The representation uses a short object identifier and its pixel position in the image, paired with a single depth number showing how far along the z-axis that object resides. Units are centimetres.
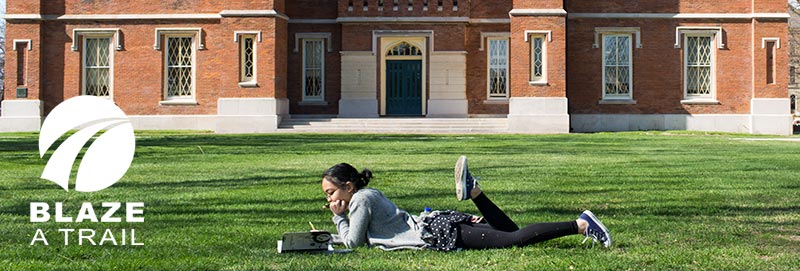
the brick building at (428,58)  3031
